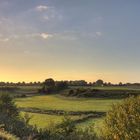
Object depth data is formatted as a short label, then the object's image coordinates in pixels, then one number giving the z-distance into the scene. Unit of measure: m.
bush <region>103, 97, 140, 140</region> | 8.16
